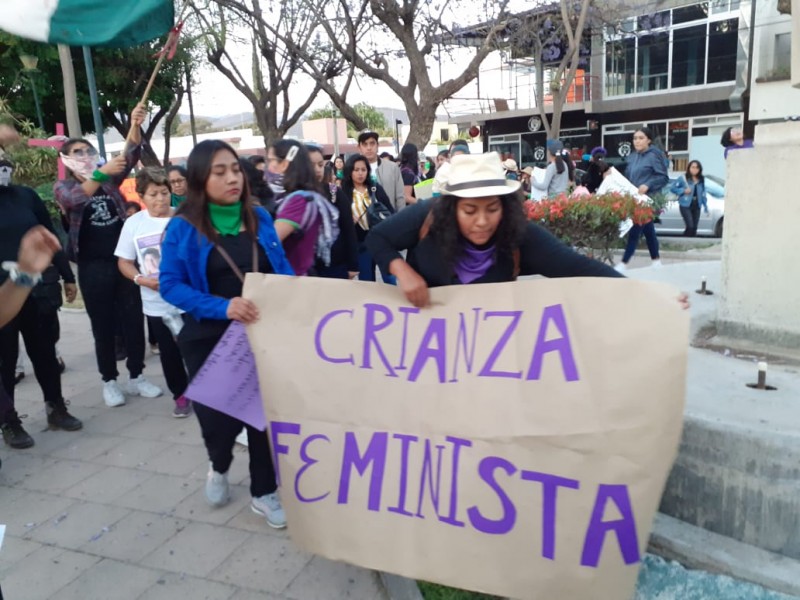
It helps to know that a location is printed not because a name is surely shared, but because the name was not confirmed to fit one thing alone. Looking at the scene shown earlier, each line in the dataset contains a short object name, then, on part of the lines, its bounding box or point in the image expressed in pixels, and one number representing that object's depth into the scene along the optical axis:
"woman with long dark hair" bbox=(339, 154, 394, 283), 5.90
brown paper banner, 2.09
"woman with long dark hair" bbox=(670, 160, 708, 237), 11.00
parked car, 12.16
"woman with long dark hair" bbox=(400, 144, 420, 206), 9.45
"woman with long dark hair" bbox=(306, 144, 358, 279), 4.68
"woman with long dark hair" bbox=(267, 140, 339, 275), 3.84
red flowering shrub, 7.24
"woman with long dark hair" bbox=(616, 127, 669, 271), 8.16
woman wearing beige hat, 2.40
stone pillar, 3.49
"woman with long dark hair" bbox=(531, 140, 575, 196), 9.56
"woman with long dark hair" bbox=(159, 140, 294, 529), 2.92
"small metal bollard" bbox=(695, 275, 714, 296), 4.59
